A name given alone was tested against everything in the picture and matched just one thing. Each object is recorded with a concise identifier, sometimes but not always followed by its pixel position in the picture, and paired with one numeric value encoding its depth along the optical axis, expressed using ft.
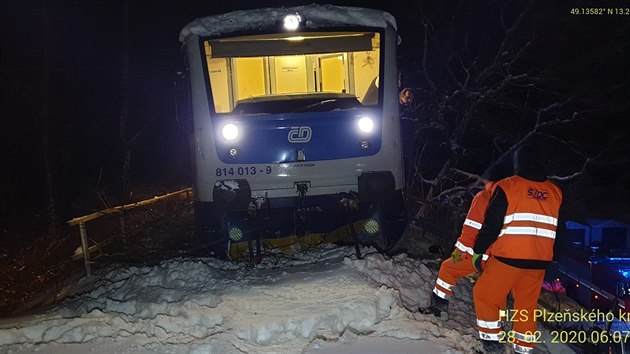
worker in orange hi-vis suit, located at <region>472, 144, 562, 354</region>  12.21
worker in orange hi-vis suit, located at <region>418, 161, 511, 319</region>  13.38
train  19.70
